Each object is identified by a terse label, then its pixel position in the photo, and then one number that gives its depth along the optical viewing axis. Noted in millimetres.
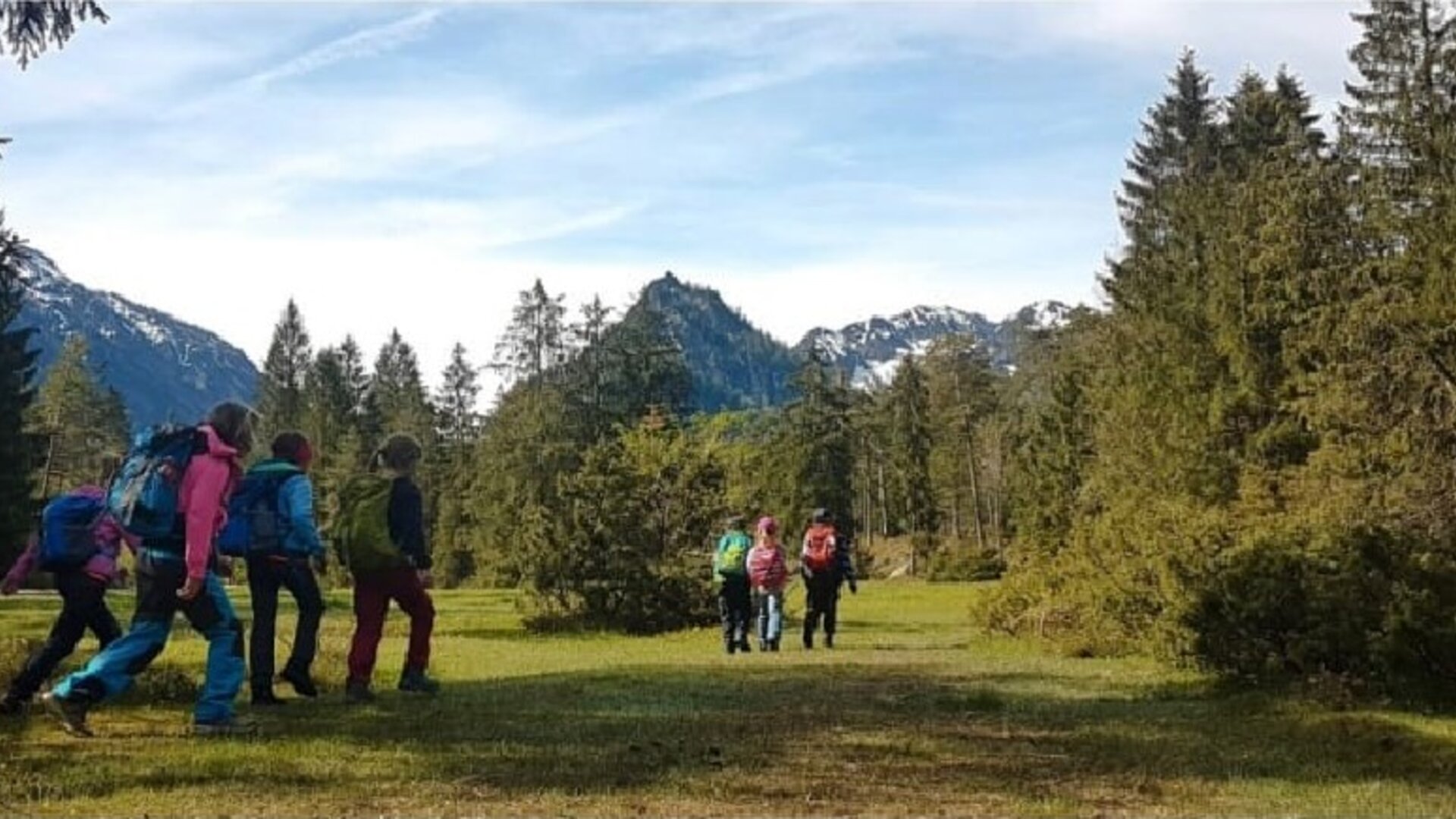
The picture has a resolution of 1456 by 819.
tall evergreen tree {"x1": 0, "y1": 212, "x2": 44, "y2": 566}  51500
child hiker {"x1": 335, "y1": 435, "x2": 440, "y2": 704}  10898
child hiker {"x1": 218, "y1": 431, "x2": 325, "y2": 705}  10461
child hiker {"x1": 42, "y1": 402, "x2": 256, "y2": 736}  8867
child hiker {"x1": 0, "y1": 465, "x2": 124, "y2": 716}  10078
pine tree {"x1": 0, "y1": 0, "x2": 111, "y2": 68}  10617
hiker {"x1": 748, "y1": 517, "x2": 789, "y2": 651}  18859
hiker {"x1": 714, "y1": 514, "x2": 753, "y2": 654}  18828
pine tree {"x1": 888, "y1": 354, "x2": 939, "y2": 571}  91312
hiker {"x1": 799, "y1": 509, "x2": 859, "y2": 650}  19016
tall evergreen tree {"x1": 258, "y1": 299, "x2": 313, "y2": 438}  107062
